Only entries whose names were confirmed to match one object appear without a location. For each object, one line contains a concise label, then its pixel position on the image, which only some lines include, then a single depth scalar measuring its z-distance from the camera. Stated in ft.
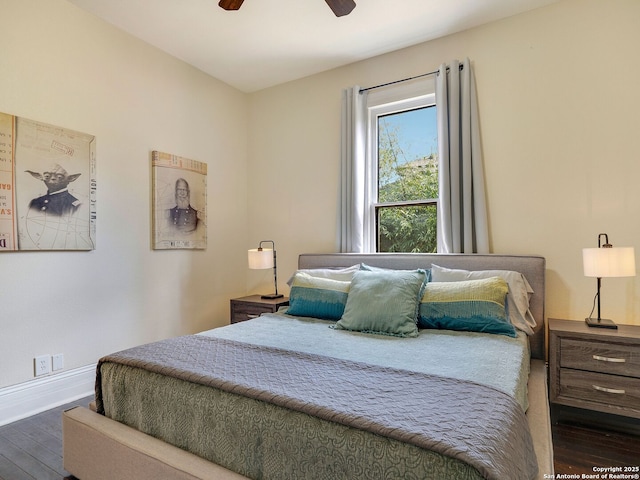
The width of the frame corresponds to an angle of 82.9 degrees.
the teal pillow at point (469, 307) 6.82
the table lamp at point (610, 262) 6.84
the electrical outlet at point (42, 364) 7.95
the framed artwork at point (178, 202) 10.43
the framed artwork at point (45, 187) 7.46
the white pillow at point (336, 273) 9.19
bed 3.24
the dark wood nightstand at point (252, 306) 10.57
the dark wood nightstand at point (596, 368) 6.51
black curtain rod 10.02
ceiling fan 6.96
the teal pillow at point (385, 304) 6.91
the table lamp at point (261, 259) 11.08
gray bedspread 3.12
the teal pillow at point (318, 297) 8.12
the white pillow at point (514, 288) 7.51
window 10.36
